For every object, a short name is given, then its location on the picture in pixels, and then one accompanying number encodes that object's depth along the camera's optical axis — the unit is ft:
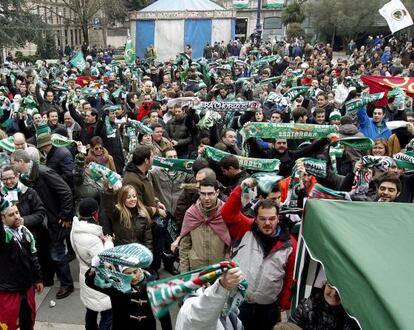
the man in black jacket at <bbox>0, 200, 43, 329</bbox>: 12.23
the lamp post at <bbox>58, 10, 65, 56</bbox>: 156.36
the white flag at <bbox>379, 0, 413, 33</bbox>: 41.04
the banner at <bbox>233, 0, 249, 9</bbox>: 167.63
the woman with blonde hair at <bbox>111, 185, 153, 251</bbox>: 14.20
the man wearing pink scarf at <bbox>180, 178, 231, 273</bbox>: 12.28
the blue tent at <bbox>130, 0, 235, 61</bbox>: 97.25
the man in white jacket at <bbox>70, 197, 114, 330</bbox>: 12.49
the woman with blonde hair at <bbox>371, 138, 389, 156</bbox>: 17.56
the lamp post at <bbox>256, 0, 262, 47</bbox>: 94.01
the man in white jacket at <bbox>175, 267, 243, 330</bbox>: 7.69
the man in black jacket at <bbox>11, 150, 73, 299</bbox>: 15.43
